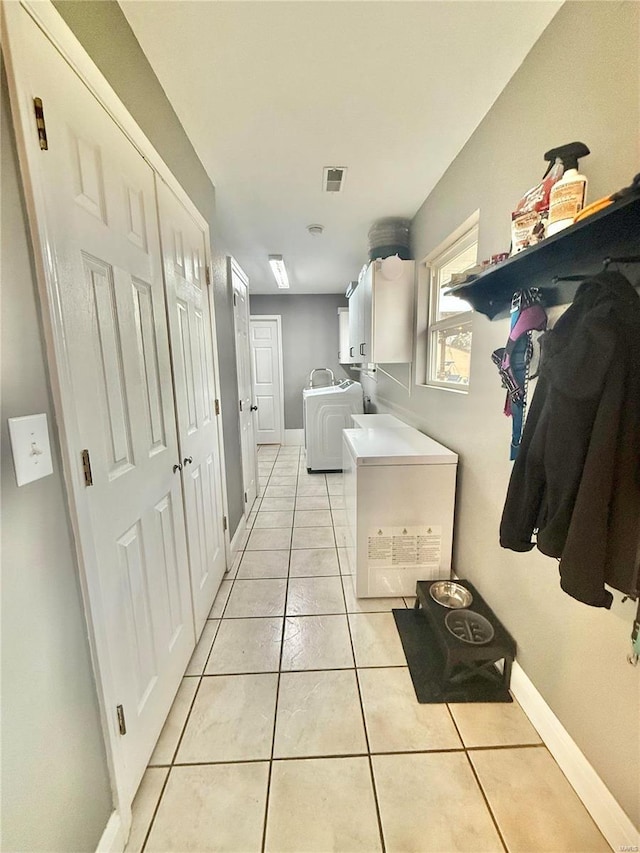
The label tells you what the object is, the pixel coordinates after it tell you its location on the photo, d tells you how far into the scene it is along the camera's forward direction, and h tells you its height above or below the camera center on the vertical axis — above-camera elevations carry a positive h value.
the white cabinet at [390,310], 2.52 +0.45
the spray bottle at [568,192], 0.86 +0.46
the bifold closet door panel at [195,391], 1.41 -0.10
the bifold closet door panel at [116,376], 0.75 -0.01
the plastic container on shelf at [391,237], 2.58 +1.03
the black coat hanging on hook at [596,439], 0.71 -0.17
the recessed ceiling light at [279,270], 3.36 +1.11
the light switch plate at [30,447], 0.64 -0.15
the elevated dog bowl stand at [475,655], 1.33 -1.17
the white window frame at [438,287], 1.84 +0.59
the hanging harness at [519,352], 1.11 +0.05
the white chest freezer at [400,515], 1.79 -0.82
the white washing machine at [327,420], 3.96 -0.62
